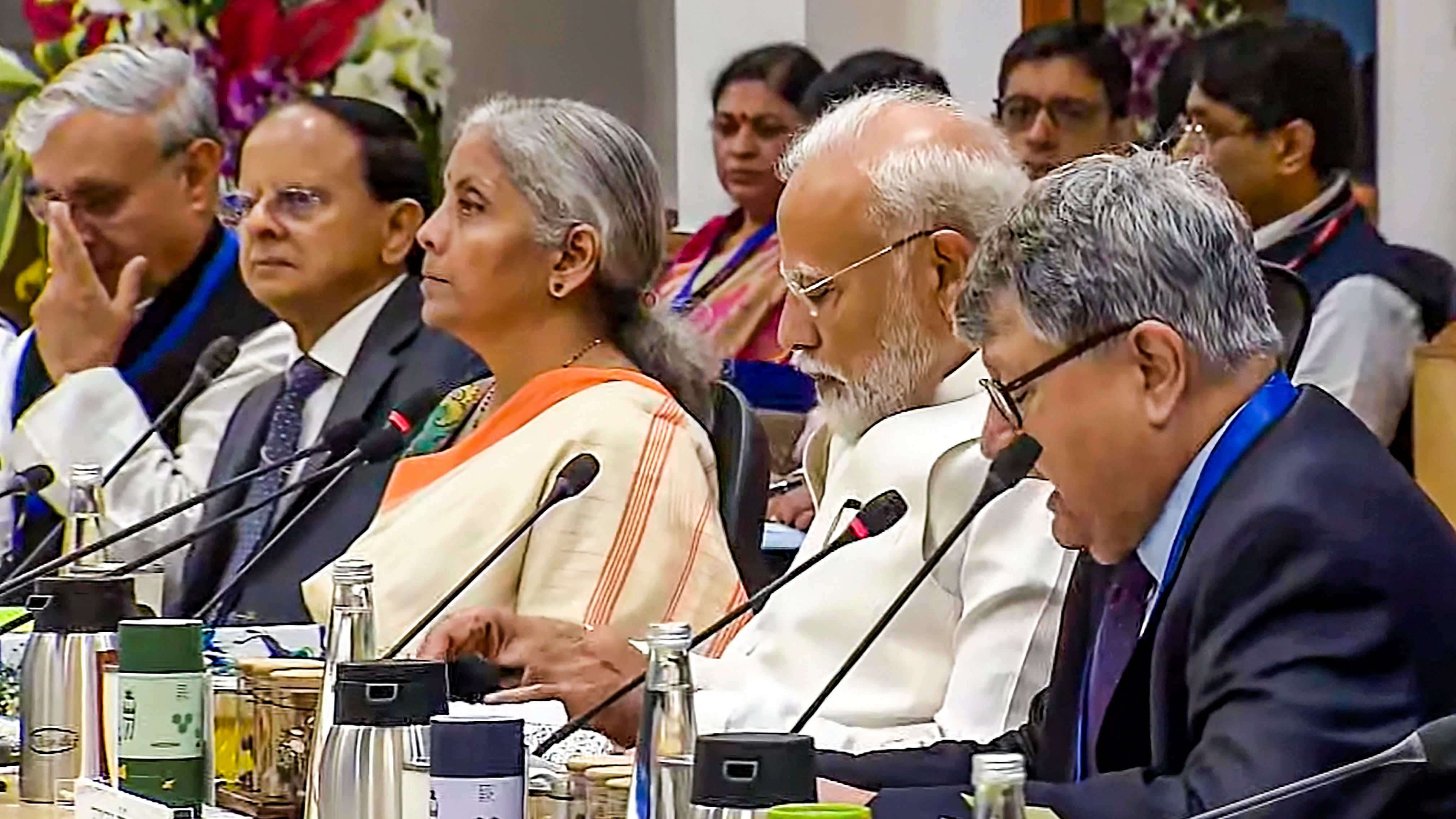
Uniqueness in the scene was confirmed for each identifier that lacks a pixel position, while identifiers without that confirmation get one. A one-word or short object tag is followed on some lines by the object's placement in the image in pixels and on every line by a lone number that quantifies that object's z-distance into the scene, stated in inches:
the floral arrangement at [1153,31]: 345.1
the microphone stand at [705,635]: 155.3
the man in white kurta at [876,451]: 178.7
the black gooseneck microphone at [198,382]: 234.1
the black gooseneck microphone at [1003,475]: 152.2
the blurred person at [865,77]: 343.9
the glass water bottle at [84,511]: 220.7
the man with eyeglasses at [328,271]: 273.4
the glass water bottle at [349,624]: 146.8
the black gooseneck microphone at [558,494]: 181.2
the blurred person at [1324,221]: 298.4
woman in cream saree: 213.8
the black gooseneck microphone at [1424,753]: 108.3
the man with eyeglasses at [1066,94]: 347.9
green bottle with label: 149.7
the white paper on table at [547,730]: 159.9
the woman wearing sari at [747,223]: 366.6
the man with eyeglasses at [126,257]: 305.6
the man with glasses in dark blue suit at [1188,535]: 136.6
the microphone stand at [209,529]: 190.4
